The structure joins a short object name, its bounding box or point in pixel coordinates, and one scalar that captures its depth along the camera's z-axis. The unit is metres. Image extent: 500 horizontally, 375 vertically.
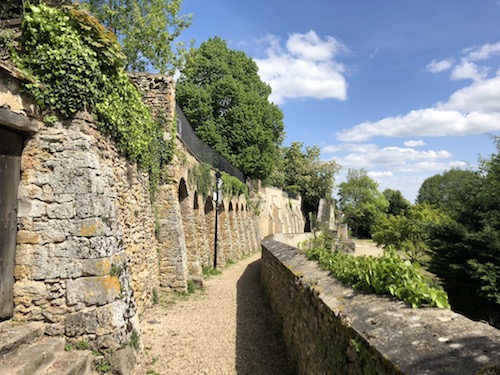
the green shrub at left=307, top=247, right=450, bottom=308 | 3.07
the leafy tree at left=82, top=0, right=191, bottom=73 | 19.06
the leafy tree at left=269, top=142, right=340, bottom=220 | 48.31
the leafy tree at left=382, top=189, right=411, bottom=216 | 62.56
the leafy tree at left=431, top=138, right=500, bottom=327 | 9.53
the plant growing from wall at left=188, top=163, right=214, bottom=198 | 13.05
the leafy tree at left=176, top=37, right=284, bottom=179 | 26.19
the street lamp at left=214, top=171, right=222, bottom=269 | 15.04
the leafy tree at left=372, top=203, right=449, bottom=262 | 27.44
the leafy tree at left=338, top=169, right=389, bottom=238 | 58.23
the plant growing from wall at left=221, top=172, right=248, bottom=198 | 18.18
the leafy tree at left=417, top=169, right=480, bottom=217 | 11.73
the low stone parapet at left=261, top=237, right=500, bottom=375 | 2.13
